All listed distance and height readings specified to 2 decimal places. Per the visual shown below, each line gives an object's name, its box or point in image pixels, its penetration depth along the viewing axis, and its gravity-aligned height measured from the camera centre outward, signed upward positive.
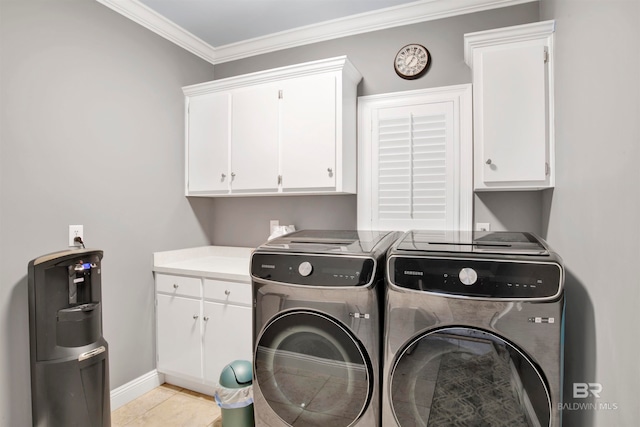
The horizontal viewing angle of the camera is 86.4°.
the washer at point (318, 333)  1.46 -0.57
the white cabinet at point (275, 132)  2.26 +0.55
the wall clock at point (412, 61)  2.32 +1.01
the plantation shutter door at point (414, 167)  2.24 +0.27
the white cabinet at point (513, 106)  1.79 +0.54
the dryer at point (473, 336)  1.20 -0.48
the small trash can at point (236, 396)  1.83 -1.03
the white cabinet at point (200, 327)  2.18 -0.80
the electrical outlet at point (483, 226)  2.18 -0.13
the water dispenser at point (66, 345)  1.64 -0.68
